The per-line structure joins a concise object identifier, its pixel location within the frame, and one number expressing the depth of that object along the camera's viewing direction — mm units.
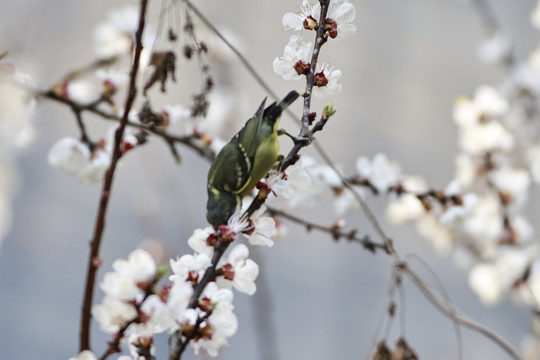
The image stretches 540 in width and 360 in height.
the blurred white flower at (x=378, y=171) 4521
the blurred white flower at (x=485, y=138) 5594
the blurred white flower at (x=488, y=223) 5583
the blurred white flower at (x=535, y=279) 5466
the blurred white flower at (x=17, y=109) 4372
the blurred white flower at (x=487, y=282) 5597
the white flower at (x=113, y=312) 4113
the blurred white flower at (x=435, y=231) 5711
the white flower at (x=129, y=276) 4114
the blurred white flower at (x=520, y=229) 5744
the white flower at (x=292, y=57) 4205
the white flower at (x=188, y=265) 4149
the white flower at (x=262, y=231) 4170
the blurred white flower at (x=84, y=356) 4118
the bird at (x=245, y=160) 4302
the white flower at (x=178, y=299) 4103
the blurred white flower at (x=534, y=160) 5744
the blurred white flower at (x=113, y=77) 4433
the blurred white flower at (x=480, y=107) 5652
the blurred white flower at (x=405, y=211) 5546
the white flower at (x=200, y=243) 4167
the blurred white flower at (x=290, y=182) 4197
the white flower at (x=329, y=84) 4199
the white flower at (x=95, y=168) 4413
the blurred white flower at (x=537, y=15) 5246
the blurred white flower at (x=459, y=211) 4464
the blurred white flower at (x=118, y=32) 4559
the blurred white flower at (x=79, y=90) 4457
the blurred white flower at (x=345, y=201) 4533
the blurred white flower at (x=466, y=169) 5861
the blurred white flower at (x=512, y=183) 5634
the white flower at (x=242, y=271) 4165
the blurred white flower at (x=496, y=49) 6618
